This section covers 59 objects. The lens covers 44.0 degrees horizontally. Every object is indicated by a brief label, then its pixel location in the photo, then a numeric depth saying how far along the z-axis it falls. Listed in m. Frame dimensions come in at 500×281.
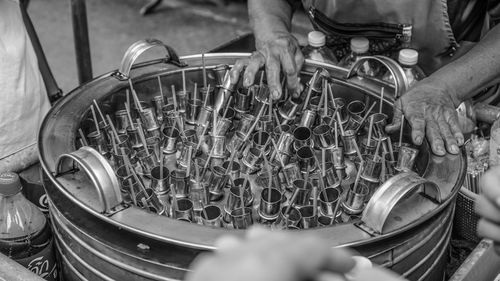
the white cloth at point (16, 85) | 2.38
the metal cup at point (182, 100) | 2.14
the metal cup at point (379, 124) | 1.95
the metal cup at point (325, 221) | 1.63
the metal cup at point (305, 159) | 1.82
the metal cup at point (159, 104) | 2.11
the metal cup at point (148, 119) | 2.01
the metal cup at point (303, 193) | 1.68
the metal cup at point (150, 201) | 1.65
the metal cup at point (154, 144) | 1.91
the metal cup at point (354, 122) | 2.00
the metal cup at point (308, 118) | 2.03
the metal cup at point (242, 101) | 2.11
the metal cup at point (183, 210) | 1.62
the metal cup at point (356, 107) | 2.09
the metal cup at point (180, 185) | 1.71
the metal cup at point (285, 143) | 1.88
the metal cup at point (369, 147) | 1.91
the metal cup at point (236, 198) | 1.63
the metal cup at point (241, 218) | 1.58
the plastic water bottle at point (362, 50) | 2.46
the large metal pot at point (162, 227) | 1.40
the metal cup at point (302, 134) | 1.94
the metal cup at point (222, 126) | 1.95
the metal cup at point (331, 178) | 1.77
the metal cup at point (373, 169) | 1.76
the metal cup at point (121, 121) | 2.02
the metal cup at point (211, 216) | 1.59
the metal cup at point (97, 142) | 1.91
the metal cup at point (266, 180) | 1.75
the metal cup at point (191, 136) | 1.94
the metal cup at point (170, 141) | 1.94
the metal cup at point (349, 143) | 1.92
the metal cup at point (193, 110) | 2.10
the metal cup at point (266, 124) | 2.00
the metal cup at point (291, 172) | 1.80
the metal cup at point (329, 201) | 1.65
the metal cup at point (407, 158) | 1.83
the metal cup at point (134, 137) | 1.95
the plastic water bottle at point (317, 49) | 2.52
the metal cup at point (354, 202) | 1.65
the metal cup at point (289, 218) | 1.60
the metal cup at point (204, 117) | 2.01
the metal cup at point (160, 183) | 1.72
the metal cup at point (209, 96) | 2.12
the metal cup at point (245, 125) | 1.99
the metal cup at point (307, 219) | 1.60
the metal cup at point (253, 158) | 1.85
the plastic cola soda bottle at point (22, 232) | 1.75
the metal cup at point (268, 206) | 1.62
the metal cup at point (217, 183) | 1.74
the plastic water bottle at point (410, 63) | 2.30
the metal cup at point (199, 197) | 1.69
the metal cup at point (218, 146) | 1.88
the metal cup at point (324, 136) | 1.92
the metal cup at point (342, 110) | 2.04
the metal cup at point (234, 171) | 1.79
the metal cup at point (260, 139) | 1.92
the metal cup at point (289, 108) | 2.09
